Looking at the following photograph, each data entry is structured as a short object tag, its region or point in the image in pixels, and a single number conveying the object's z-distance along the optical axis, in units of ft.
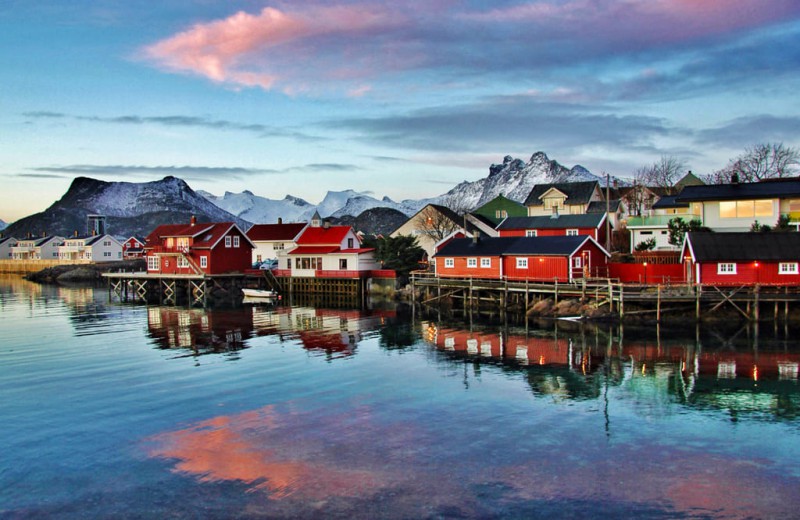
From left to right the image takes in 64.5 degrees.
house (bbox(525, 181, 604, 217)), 254.41
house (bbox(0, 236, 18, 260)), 479.41
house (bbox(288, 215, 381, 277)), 216.54
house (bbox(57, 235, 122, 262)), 384.47
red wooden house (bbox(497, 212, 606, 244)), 204.33
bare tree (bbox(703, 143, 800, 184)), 258.16
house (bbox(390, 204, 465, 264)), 263.08
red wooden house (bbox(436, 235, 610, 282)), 156.87
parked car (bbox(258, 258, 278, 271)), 251.33
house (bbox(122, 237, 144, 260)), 403.13
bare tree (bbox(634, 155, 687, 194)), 324.60
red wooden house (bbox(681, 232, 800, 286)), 130.00
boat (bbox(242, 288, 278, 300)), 203.04
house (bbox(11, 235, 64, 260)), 436.31
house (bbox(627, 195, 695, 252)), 184.96
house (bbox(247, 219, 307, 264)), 268.41
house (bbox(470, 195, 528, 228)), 299.17
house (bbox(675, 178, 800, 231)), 157.17
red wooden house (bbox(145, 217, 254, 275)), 220.02
